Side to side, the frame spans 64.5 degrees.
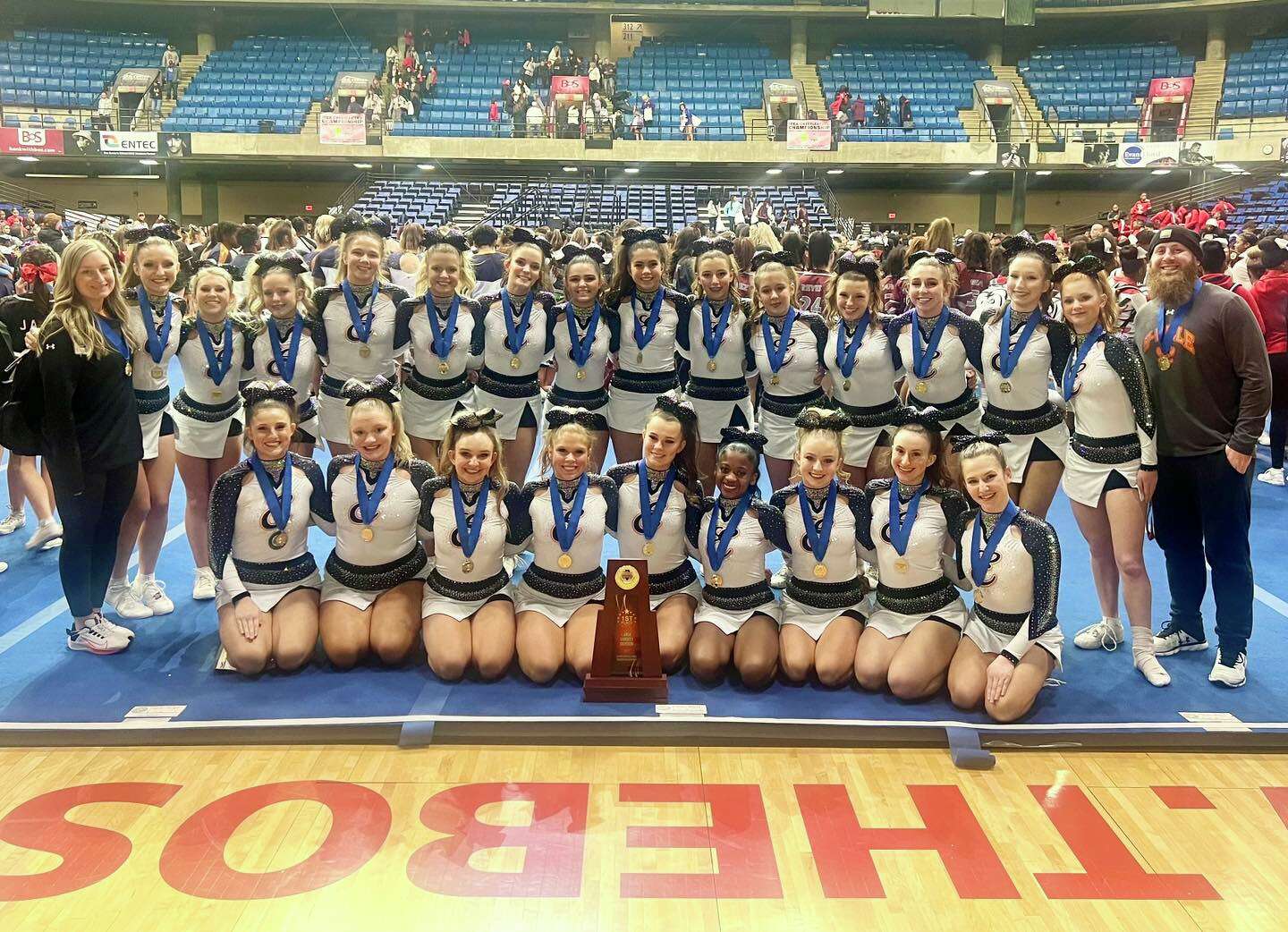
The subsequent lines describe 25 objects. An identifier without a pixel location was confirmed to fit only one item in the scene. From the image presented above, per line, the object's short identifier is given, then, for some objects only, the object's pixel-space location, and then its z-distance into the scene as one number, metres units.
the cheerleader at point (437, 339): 4.17
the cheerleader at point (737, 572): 3.51
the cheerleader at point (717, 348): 4.10
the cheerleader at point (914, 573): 3.39
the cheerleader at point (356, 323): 4.14
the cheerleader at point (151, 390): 3.90
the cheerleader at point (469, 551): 3.51
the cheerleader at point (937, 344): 3.90
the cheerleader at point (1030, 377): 3.72
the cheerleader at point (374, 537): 3.58
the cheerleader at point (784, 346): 4.06
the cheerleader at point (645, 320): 4.14
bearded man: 3.38
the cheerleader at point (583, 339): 4.14
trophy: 3.40
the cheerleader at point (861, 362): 3.97
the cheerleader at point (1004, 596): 3.25
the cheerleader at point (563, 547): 3.53
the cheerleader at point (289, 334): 4.06
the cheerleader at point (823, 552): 3.46
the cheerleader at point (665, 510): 3.54
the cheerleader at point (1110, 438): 3.53
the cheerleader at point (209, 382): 3.97
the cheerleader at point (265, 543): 3.53
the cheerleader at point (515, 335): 4.21
